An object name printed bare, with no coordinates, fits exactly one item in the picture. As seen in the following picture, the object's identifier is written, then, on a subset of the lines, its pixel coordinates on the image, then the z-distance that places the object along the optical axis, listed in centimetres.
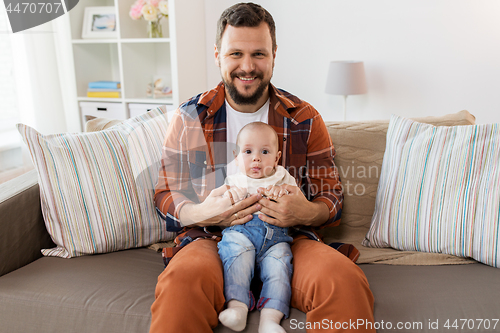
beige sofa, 108
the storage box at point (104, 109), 307
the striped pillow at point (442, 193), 128
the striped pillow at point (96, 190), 134
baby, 107
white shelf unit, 286
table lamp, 277
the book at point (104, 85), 308
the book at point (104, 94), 307
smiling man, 128
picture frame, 303
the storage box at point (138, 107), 299
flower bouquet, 290
